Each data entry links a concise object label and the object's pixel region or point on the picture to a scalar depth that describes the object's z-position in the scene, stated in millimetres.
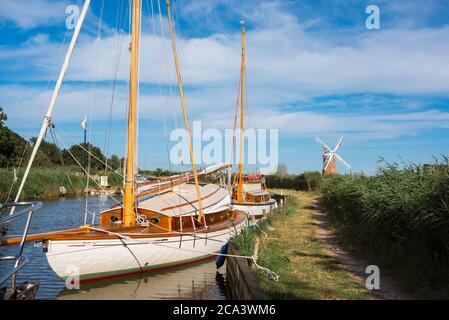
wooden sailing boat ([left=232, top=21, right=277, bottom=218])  28953
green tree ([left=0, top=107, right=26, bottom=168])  46875
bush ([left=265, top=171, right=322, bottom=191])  62988
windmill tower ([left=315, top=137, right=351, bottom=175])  67062
